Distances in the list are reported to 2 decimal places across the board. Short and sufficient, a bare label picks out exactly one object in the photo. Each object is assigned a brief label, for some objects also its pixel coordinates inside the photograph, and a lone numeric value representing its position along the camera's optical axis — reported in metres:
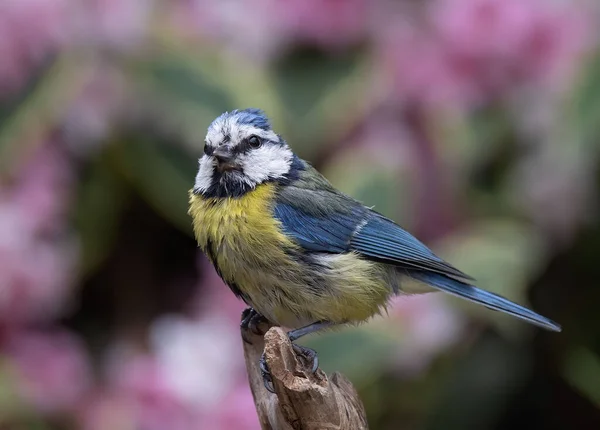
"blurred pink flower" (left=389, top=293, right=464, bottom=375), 3.98
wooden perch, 2.56
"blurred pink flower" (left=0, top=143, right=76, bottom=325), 3.95
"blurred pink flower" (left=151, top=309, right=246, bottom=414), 3.69
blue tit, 3.08
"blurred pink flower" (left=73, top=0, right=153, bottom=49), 4.45
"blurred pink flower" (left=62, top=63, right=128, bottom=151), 4.40
